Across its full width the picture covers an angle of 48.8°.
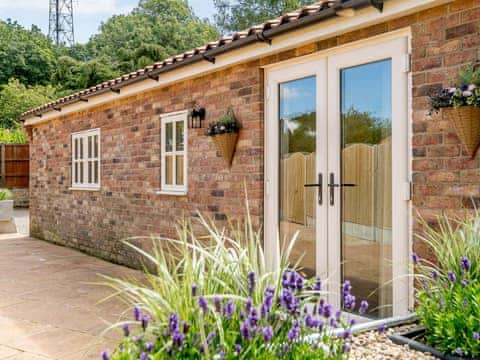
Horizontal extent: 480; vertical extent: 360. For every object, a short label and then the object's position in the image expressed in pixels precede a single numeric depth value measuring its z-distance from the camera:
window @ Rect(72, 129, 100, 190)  10.07
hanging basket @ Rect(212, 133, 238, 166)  6.27
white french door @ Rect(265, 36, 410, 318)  4.54
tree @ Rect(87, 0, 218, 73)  28.80
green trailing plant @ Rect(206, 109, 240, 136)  6.22
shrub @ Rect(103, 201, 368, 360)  2.30
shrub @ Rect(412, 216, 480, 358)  2.94
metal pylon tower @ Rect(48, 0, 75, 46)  46.53
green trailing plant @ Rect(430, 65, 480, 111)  3.75
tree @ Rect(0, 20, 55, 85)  34.72
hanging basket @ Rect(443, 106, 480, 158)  3.83
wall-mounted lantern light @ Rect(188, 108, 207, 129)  6.95
